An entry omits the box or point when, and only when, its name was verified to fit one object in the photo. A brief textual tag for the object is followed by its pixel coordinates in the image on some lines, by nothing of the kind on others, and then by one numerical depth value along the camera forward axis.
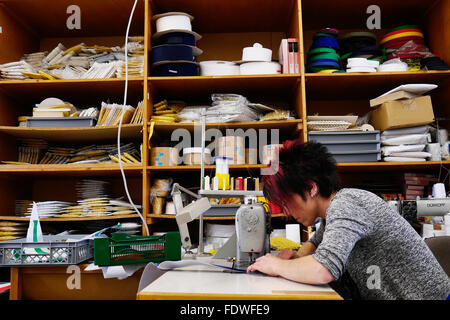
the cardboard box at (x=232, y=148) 2.59
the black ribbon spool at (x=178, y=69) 2.67
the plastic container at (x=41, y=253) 1.89
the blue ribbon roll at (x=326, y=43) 2.74
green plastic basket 1.39
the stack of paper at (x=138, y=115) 2.67
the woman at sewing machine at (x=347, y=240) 1.04
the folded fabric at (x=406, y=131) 2.55
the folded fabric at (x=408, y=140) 2.52
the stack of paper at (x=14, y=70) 2.73
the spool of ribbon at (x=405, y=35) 2.77
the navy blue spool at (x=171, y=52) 2.67
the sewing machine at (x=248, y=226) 1.30
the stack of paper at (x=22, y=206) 2.79
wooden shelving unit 2.63
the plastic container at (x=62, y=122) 2.64
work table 0.88
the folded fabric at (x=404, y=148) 2.51
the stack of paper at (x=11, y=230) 2.57
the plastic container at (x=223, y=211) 2.55
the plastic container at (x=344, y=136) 2.56
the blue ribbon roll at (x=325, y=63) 2.71
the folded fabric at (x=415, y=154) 2.51
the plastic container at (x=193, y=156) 2.60
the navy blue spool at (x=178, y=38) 2.74
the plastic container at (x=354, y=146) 2.55
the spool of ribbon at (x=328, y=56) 2.71
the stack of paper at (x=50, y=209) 2.59
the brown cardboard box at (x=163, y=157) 2.61
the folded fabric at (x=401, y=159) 2.51
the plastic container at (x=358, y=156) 2.55
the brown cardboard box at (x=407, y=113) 2.48
